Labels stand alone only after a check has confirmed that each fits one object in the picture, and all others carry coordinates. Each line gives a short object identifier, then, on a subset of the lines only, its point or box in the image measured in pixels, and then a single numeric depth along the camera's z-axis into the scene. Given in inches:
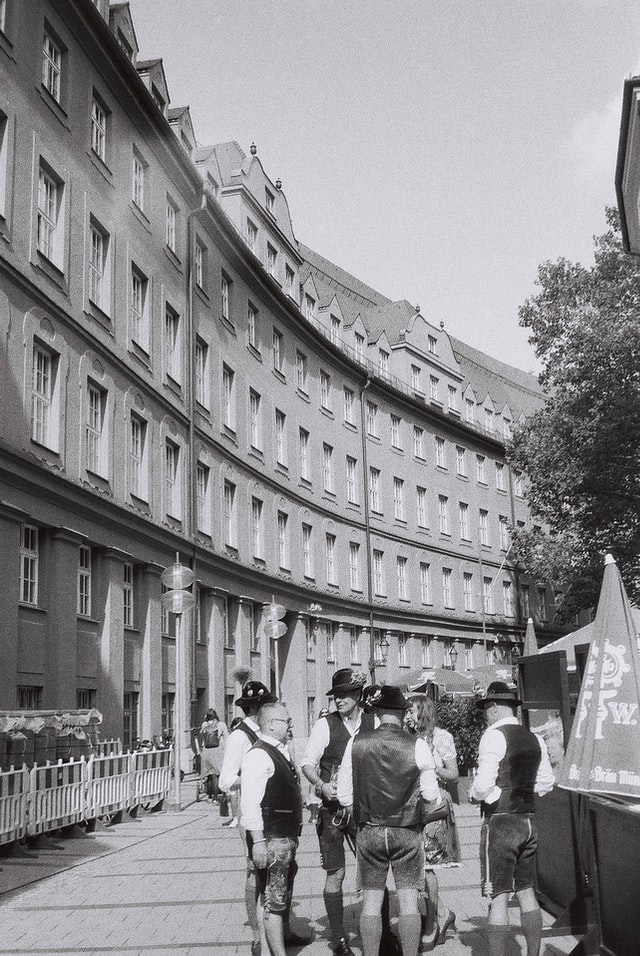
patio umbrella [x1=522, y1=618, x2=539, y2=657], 582.9
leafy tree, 1164.5
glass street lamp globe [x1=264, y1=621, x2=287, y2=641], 1119.6
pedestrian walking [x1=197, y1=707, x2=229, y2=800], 806.5
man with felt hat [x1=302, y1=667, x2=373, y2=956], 309.1
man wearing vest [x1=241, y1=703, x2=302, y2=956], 284.4
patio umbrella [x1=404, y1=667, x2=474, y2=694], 1017.5
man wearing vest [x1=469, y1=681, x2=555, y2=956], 272.5
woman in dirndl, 319.9
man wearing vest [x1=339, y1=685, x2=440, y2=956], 269.1
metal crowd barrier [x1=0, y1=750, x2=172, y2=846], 527.5
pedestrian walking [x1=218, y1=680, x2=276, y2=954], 310.2
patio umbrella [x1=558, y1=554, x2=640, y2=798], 252.2
